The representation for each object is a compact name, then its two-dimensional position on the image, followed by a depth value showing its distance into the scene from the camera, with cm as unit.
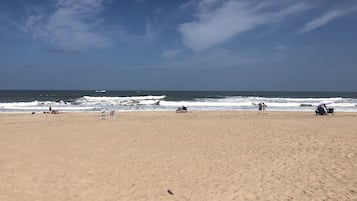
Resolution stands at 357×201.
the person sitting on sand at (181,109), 3220
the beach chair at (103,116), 2520
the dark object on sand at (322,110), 2836
